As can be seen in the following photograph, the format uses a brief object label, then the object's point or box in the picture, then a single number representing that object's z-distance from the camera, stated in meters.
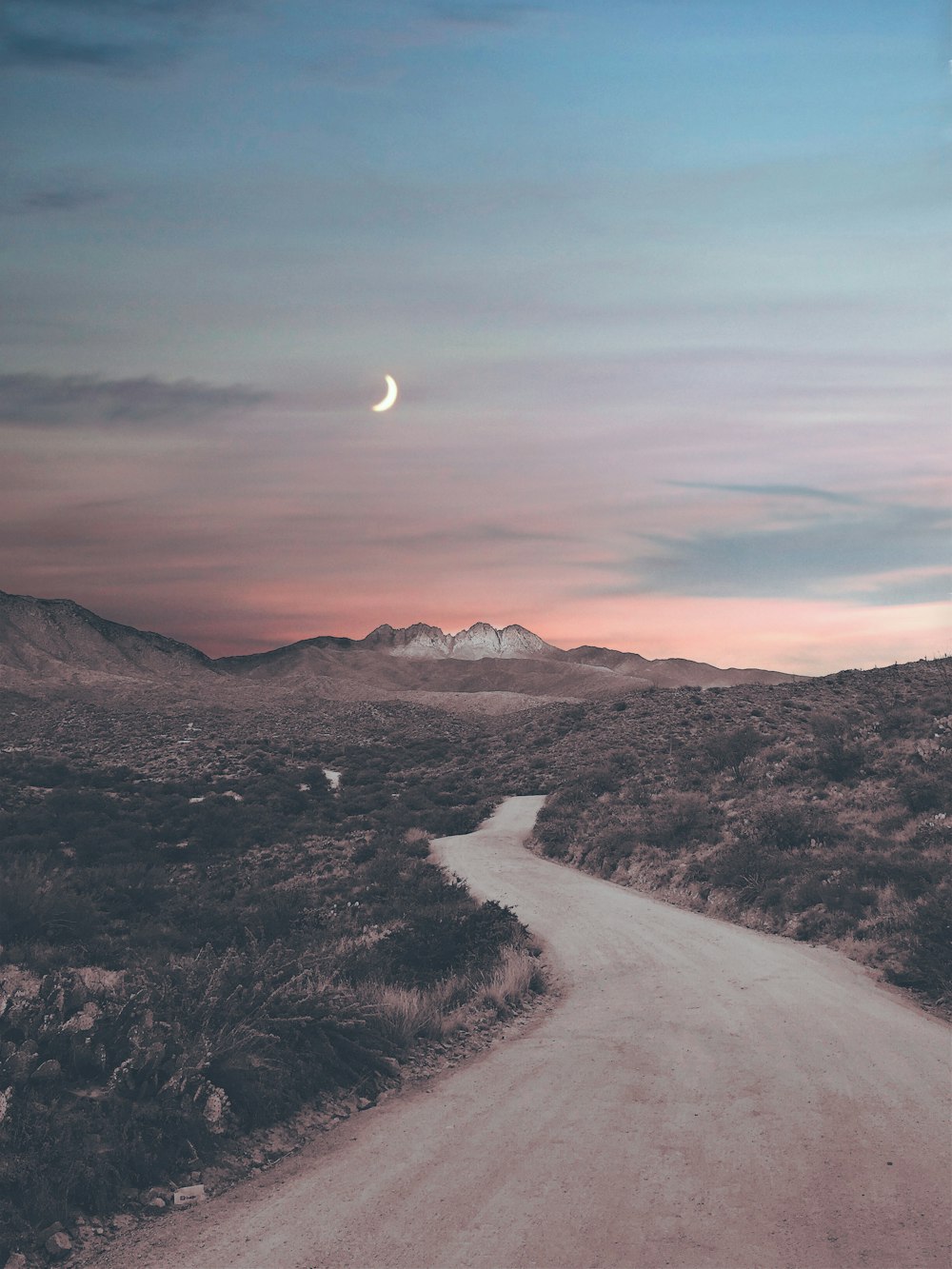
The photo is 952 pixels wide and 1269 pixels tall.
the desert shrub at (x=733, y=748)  33.09
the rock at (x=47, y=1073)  8.99
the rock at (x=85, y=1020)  9.95
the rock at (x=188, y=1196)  7.98
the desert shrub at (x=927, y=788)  22.17
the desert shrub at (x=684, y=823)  25.39
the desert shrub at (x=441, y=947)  14.79
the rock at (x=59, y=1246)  7.13
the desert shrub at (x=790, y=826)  22.12
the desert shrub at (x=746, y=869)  20.28
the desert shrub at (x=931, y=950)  13.59
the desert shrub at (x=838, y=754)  27.58
